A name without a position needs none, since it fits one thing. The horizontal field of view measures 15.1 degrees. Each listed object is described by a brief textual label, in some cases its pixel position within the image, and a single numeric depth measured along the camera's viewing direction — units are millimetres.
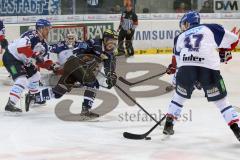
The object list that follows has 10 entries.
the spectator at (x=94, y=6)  20872
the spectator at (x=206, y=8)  22163
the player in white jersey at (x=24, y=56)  10758
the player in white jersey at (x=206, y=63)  8139
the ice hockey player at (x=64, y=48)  13593
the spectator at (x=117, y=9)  21387
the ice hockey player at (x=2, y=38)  15152
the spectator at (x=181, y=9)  22236
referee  20210
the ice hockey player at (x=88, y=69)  10153
